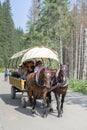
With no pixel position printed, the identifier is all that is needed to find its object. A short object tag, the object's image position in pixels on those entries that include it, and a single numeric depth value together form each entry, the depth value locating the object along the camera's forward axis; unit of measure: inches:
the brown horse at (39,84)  567.2
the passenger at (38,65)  668.1
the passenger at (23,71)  719.1
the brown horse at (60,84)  547.5
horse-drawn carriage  568.1
